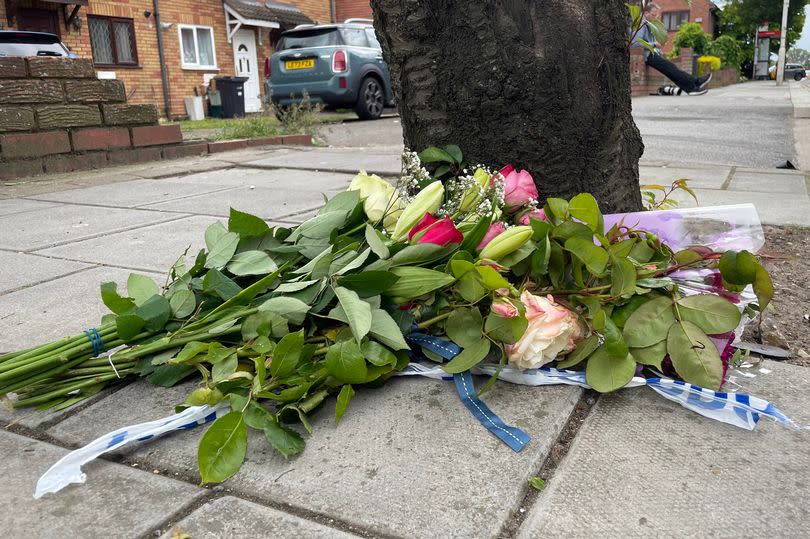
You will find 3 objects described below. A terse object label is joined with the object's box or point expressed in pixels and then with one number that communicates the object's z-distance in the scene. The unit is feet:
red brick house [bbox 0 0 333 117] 50.70
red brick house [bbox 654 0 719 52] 165.58
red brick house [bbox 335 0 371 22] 80.69
